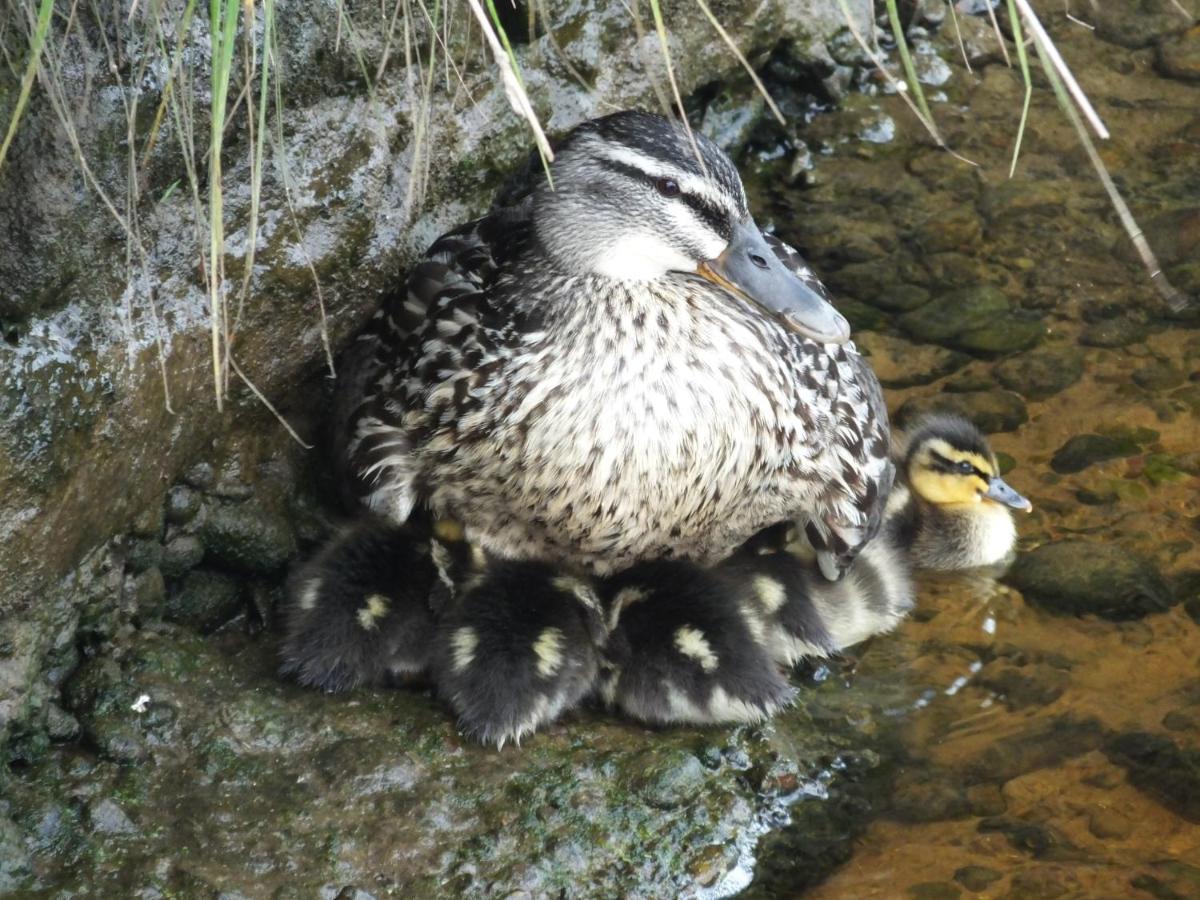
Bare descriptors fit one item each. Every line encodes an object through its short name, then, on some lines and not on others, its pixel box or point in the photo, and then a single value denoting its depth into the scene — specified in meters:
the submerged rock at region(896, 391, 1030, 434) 8.33
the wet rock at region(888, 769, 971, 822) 6.19
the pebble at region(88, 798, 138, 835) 5.83
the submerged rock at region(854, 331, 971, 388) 8.57
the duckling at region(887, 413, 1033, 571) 7.70
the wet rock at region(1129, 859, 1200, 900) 5.73
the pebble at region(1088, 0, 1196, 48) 10.48
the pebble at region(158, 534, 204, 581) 6.85
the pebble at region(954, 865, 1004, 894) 5.86
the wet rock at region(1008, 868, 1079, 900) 5.80
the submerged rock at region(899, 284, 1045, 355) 8.64
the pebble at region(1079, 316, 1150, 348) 8.58
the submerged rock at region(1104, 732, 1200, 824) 6.12
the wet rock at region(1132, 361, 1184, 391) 8.32
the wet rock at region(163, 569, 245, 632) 6.93
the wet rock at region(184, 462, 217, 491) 6.91
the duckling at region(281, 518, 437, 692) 6.46
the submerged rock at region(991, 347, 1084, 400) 8.41
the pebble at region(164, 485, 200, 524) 6.84
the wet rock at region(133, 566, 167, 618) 6.65
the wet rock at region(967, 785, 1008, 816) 6.19
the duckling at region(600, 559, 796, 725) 6.37
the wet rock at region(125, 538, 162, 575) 6.62
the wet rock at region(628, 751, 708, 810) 6.16
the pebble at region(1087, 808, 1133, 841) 6.04
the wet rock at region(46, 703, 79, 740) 6.14
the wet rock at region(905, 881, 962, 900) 5.83
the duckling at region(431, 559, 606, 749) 6.23
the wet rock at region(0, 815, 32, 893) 5.61
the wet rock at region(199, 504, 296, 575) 7.02
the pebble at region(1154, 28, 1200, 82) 10.28
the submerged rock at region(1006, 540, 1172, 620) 7.21
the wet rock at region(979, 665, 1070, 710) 6.77
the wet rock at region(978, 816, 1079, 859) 5.98
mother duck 6.38
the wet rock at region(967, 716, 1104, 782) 6.39
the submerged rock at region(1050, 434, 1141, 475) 8.02
